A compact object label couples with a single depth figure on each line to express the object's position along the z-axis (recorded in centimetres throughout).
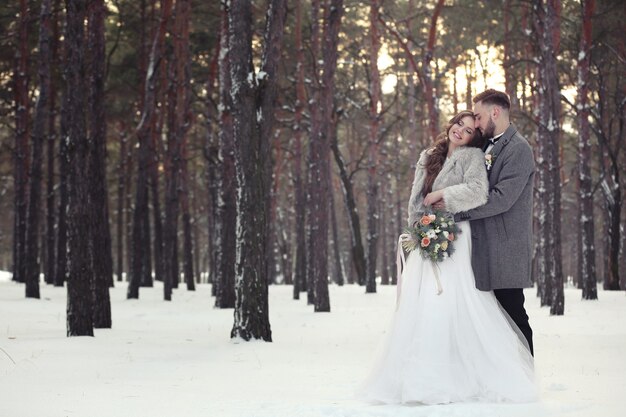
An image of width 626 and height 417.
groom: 636
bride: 610
